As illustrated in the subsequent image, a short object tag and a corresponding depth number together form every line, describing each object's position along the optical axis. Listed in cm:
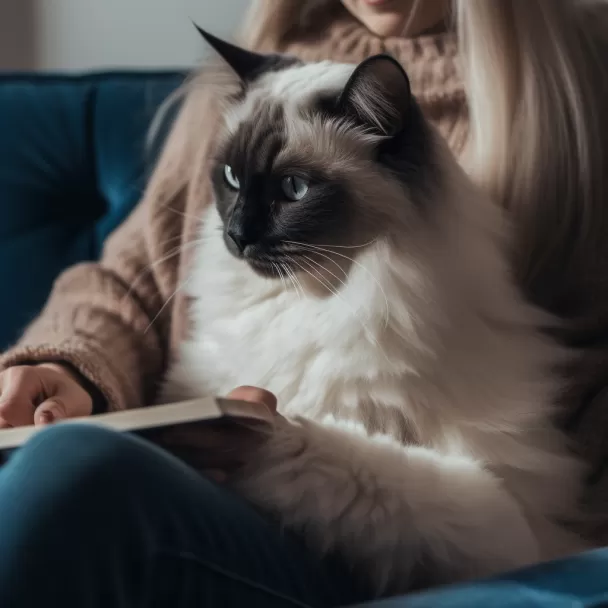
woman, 50
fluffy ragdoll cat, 71
